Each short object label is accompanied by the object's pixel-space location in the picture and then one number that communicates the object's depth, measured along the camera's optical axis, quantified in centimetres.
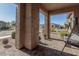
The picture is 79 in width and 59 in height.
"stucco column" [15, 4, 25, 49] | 168
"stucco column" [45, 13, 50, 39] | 304
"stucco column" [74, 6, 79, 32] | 232
